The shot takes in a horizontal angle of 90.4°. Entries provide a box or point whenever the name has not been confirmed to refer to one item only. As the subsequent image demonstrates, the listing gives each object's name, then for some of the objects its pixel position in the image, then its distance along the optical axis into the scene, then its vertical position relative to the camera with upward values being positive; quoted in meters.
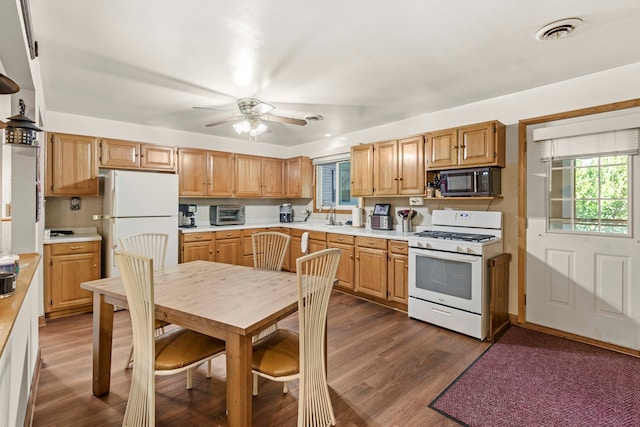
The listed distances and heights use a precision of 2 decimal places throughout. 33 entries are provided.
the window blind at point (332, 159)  5.17 +0.91
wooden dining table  1.47 -0.50
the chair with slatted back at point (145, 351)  1.61 -0.77
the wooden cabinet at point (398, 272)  3.64 -0.70
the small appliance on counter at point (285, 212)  5.83 +0.00
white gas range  2.99 -0.59
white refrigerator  3.76 +0.06
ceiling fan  3.02 +0.92
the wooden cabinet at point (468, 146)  3.23 +0.71
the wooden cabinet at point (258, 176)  5.24 +0.63
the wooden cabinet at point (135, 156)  4.05 +0.77
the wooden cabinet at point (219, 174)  4.89 +0.61
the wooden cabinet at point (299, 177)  5.61 +0.63
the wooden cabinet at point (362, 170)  4.36 +0.60
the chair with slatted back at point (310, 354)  1.63 -0.79
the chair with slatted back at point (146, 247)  2.55 -0.32
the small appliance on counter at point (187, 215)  4.70 -0.03
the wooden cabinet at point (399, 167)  3.82 +0.58
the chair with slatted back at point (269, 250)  2.83 -0.34
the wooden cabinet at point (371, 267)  3.86 -0.68
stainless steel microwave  3.28 +0.33
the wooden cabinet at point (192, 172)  4.63 +0.61
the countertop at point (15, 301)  0.96 -0.34
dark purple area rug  1.93 -1.22
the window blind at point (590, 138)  2.68 +0.68
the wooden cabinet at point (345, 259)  4.22 -0.62
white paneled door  2.72 -0.61
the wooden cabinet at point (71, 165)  3.71 +0.57
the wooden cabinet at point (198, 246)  4.35 -0.47
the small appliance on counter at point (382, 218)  4.35 -0.07
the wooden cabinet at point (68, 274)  3.48 -0.70
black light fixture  1.69 +0.44
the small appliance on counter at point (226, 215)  5.03 -0.04
